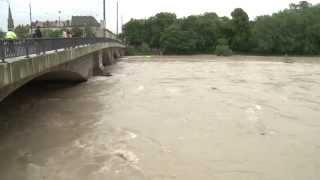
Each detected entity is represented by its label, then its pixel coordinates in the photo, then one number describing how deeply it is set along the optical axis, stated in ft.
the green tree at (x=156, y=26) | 237.16
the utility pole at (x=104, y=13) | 124.47
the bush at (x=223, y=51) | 202.34
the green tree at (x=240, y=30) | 217.30
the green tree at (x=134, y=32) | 242.54
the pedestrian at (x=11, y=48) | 30.87
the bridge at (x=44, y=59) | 29.73
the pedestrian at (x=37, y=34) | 49.99
